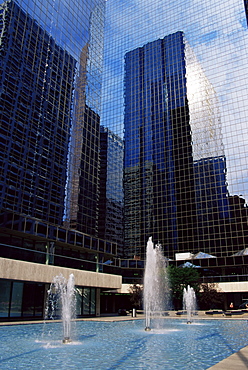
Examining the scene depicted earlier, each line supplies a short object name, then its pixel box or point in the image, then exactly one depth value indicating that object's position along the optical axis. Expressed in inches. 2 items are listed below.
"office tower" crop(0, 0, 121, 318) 1343.5
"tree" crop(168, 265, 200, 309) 2132.1
